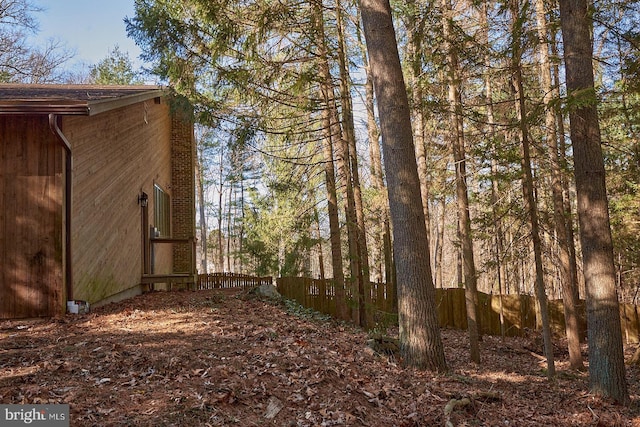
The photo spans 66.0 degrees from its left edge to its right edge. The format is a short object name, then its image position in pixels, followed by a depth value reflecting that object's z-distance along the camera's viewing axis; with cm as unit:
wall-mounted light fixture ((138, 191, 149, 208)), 1238
